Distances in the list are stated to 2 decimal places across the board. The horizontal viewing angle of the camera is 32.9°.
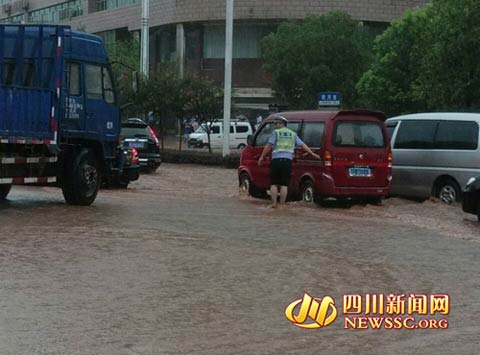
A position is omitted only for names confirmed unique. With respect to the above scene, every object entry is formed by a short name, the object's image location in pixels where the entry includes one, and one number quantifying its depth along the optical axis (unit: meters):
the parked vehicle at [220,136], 47.44
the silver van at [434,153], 15.50
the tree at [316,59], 50.91
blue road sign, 25.64
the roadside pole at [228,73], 33.88
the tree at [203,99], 37.91
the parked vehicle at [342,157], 15.12
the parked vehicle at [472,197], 13.45
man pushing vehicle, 14.92
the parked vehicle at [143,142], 24.23
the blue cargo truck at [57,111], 13.41
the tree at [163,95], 38.16
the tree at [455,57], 28.52
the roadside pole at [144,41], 42.25
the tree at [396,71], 42.03
